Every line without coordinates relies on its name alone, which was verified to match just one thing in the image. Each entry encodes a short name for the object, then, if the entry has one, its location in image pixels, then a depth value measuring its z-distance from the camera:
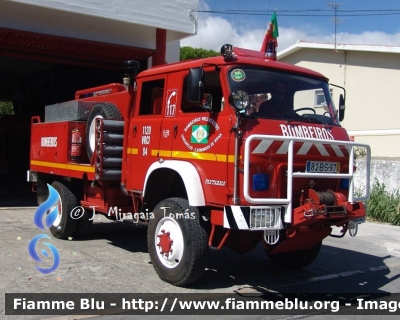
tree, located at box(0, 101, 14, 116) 38.62
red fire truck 5.50
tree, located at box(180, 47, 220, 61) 31.32
